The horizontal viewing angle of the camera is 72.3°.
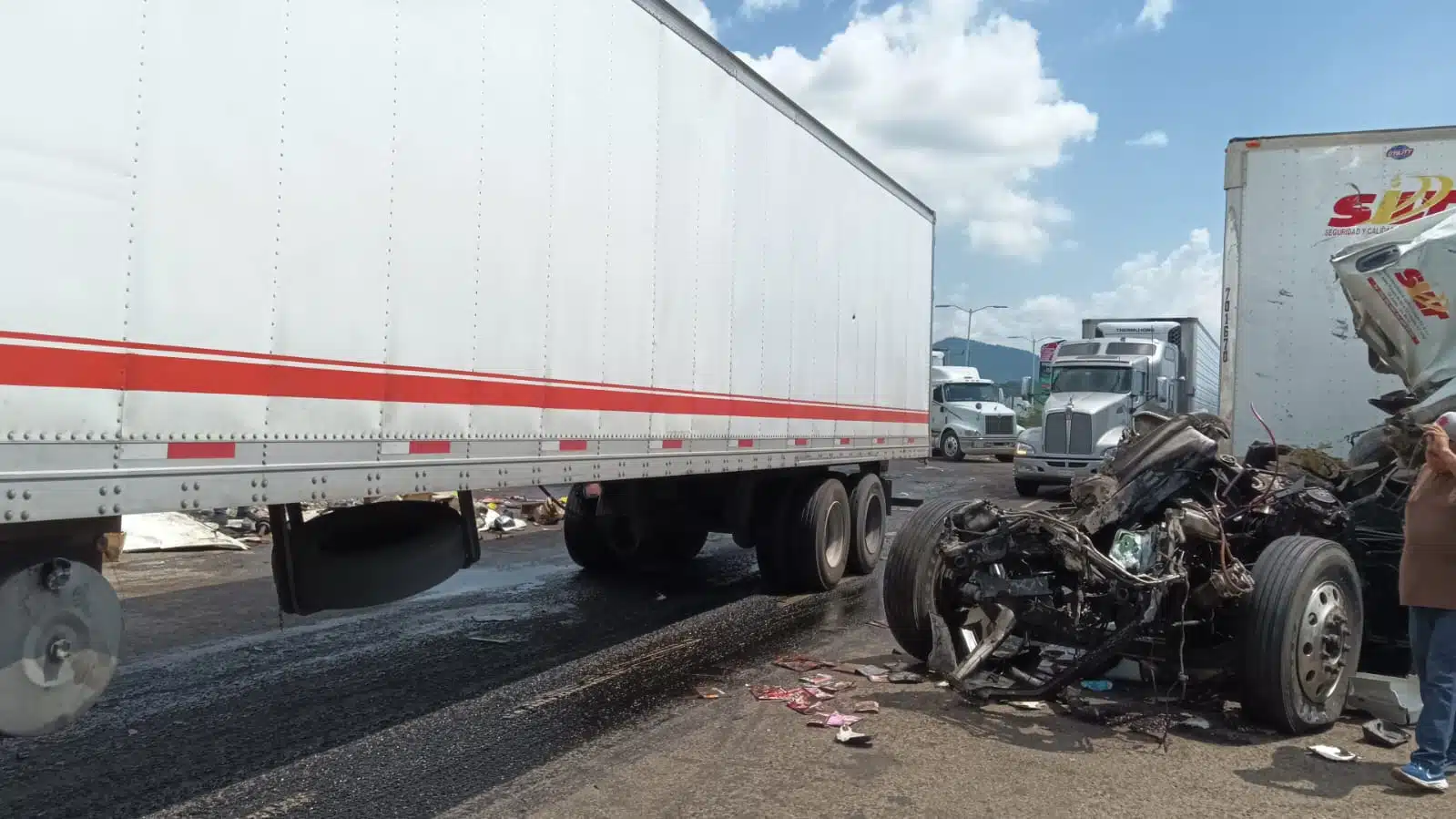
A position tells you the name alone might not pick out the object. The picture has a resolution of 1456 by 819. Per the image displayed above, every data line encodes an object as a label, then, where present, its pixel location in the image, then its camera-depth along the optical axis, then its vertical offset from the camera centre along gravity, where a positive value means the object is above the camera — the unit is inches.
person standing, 174.6 -26.4
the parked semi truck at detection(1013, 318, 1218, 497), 722.2 +31.8
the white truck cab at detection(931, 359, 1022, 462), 1171.3 +18.2
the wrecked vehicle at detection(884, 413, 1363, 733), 201.6 -31.5
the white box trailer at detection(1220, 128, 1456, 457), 290.2 +54.6
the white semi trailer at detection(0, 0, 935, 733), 119.8 +24.1
